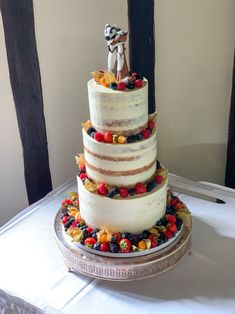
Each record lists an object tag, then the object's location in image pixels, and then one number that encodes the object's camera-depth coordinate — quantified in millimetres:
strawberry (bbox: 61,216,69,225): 1361
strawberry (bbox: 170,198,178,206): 1410
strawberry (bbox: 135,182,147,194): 1230
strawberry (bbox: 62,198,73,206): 1443
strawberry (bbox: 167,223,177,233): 1295
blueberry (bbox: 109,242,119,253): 1230
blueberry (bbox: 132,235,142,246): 1246
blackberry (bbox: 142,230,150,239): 1259
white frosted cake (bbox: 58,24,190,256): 1169
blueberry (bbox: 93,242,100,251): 1244
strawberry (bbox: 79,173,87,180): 1299
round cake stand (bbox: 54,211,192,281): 1218
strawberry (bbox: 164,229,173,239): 1282
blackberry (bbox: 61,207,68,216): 1408
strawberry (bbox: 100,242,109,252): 1236
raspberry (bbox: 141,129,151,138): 1208
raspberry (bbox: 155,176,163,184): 1282
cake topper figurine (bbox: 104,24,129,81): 1160
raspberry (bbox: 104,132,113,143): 1180
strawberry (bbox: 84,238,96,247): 1255
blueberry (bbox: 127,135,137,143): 1186
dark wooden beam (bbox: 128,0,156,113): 1652
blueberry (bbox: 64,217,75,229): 1345
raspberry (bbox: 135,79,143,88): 1177
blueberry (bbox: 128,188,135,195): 1234
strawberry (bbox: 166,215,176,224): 1321
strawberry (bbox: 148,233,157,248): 1248
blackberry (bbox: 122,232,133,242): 1250
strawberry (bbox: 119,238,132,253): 1228
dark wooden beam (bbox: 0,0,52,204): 1592
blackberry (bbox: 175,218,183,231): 1327
